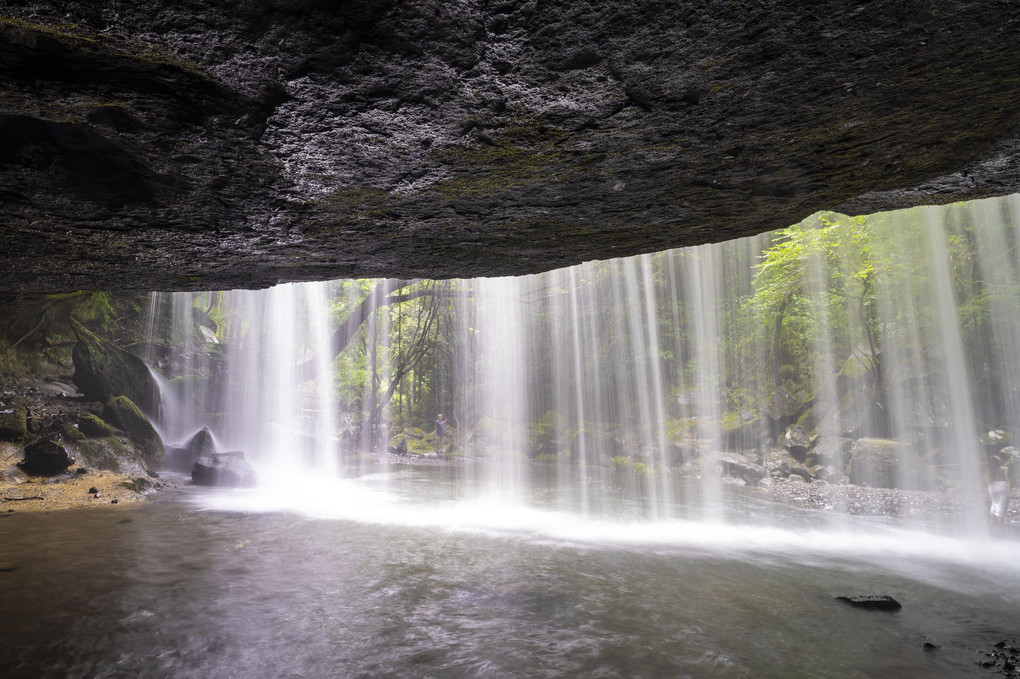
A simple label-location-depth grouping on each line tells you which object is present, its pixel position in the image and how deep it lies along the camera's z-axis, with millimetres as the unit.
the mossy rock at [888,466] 15195
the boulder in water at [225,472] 12077
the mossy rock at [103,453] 10594
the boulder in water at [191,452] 13727
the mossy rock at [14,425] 9609
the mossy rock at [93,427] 10961
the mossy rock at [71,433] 10547
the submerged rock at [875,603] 5559
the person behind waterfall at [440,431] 27141
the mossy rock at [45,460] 9516
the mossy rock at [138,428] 12039
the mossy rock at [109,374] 12070
